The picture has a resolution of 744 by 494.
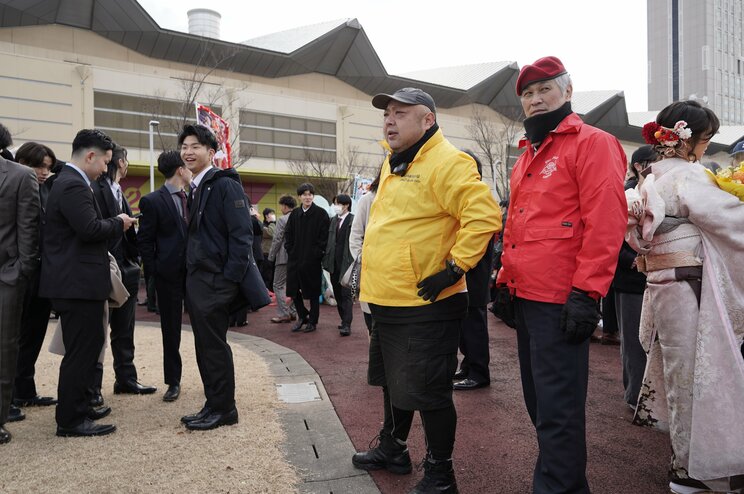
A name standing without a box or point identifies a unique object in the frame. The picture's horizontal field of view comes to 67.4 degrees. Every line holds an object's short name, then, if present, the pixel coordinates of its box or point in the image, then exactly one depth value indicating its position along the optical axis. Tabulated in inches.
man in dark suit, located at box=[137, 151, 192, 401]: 194.5
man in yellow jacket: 107.3
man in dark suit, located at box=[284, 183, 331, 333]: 331.9
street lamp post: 838.6
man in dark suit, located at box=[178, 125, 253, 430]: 160.2
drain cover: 188.2
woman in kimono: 107.1
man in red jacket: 95.4
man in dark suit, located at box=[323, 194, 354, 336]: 320.2
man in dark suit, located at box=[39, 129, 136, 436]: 150.0
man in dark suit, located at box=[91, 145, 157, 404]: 196.1
